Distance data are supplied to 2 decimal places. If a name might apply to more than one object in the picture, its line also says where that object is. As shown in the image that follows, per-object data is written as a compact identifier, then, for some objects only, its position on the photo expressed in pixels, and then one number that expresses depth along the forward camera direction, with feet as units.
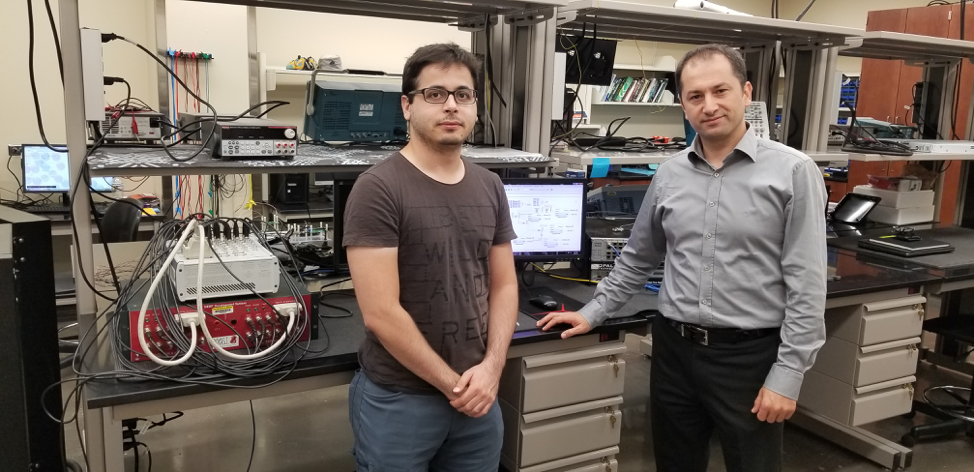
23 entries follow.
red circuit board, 5.22
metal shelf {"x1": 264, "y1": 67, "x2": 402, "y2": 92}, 17.38
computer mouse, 7.16
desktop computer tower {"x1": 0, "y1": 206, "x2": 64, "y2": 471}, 4.59
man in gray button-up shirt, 5.50
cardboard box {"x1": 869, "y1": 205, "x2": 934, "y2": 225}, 12.09
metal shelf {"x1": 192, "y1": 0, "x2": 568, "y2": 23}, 7.37
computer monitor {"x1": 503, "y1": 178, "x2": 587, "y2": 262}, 7.79
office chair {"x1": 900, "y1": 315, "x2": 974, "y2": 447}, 9.63
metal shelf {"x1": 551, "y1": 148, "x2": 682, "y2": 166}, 8.09
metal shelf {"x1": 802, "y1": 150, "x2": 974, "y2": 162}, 9.82
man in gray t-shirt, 4.67
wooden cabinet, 16.15
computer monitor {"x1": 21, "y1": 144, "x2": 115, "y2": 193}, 14.29
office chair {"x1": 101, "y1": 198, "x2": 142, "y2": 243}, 11.51
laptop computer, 9.66
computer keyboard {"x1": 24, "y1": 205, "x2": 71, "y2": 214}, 13.53
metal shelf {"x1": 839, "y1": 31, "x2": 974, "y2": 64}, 9.66
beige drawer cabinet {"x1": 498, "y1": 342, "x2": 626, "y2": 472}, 6.59
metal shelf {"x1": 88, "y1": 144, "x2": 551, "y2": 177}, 5.70
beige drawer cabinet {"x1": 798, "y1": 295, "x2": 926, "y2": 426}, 8.39
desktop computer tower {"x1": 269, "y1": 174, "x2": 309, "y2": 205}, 14.71
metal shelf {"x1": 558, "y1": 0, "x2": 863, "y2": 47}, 7.83
